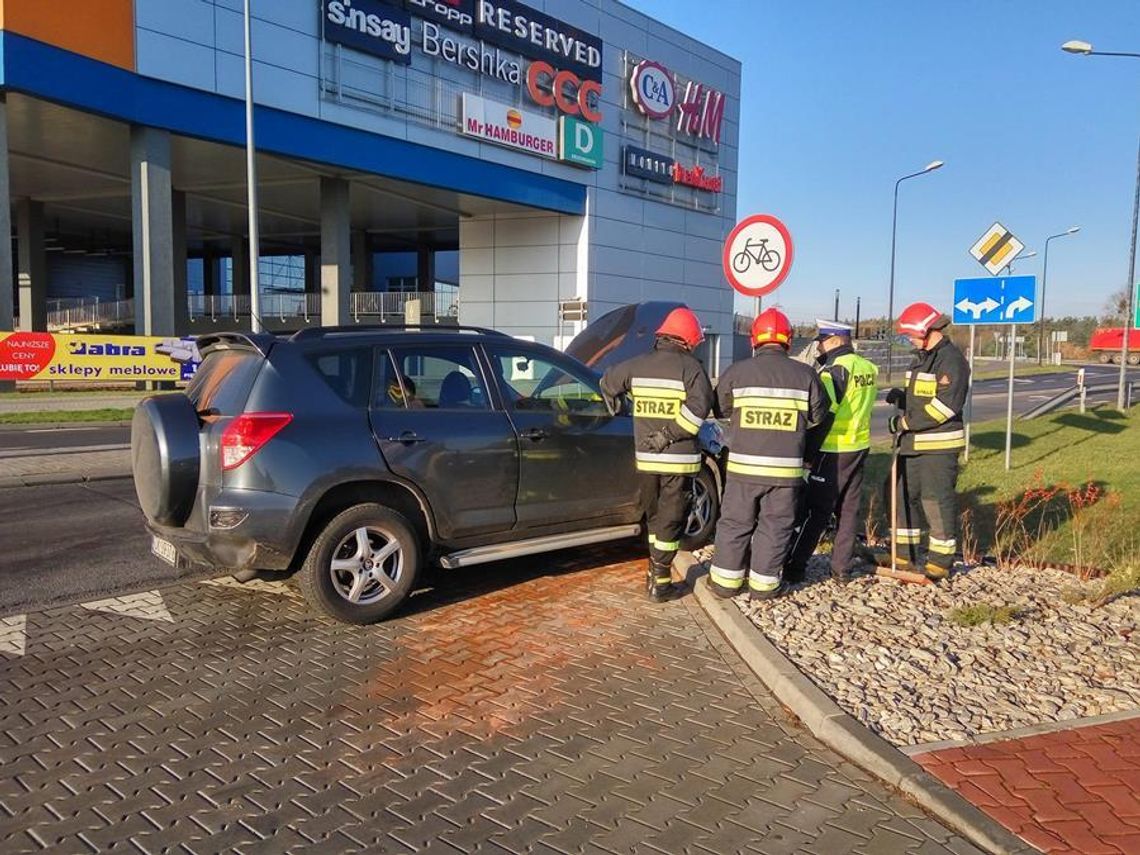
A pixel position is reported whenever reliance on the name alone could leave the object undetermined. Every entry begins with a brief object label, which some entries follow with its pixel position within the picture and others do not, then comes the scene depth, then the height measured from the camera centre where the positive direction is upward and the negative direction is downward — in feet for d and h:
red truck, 234.17 +3.75
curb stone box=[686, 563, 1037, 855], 9.65 -5.22
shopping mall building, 67.26 +18.58
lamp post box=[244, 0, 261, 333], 56.18 +10.75
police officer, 18.75 -2.50
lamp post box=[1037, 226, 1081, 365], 236.69 +5.31
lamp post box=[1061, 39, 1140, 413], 63.00 +7.80
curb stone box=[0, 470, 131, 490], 32.24 -5.41
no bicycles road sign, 21.77 +2.52
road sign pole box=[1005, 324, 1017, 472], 36.06 +0.00
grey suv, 15.75 -2.26
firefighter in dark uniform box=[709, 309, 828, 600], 16.89 -2.03
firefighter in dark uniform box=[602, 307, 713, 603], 17.75 -1.52
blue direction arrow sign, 35.19 +2.41
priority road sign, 35.91 +4.56
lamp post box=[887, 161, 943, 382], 116.57 +8.28
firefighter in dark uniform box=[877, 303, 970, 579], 19.08 -1.63
